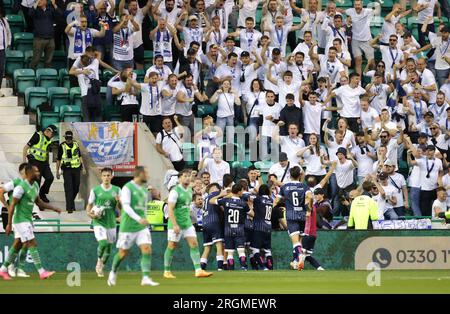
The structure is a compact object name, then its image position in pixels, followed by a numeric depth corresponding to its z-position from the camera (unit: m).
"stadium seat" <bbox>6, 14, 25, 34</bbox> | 35.31
